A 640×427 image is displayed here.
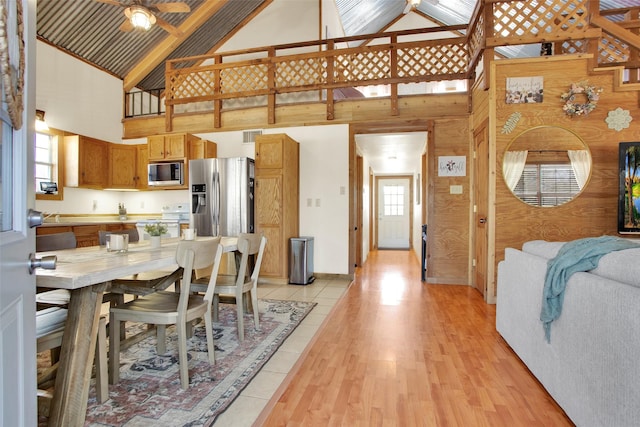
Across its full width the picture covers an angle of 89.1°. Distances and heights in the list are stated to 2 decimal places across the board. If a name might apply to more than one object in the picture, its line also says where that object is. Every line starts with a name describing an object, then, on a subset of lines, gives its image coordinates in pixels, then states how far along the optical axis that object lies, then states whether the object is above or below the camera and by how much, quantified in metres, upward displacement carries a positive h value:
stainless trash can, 4.41 -0.72
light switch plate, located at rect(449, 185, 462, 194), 4.44 +0.26
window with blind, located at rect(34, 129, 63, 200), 4.50 +0.71
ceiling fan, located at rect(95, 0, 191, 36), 3.55 +2.21
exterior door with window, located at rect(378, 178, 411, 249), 9.42 -0.13
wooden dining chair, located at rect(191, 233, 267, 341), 2.40 -0.57
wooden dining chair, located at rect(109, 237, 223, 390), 1.77 -0.57
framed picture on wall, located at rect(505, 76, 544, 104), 3.29 +1.20
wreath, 3.15 +1.07
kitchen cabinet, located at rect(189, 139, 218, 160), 5.08 +0.94
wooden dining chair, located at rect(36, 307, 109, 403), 1.45 -0.60
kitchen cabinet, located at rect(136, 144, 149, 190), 5.52 +0.74
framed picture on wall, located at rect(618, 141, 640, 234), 2.95 +0.17
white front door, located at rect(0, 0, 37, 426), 0.69 -0.08
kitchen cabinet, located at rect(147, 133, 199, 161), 5.04 +1.00
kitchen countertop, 4.43 -0.15
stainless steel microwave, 5.07 +0.56
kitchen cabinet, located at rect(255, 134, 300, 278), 4.44 +0.14
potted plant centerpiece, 2.29 -0.17
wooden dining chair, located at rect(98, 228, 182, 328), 1.91 -0.45
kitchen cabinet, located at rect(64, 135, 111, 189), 4.78 +0.73
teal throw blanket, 1.54 -0.27
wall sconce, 4.39 +1.18
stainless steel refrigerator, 4.42 +0.19
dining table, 1.35 -0.54
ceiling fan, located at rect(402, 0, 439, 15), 5.74 +3.68
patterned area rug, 1.55 -0.98
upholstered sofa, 1.14 -0.57
